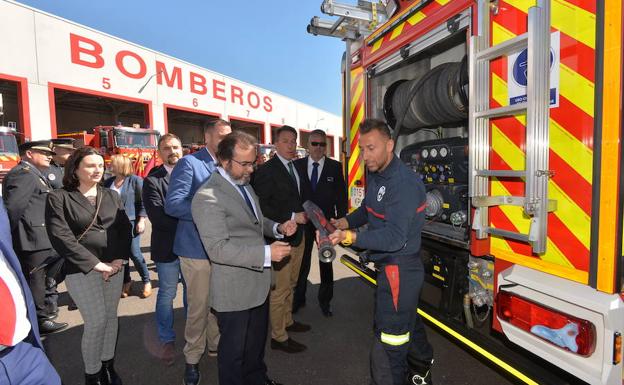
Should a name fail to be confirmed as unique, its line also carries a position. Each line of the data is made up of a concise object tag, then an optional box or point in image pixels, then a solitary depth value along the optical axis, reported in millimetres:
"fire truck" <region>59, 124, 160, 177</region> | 13582
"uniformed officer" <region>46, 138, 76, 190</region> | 4582
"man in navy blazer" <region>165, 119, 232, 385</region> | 2560
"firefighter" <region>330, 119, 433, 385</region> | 2008
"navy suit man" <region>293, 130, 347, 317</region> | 3818
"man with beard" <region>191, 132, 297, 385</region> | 1895
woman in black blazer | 2350
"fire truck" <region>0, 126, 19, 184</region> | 10492
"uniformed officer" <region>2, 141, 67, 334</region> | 3383
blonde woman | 4399
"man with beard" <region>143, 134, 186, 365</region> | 2918
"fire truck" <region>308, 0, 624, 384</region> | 1412
